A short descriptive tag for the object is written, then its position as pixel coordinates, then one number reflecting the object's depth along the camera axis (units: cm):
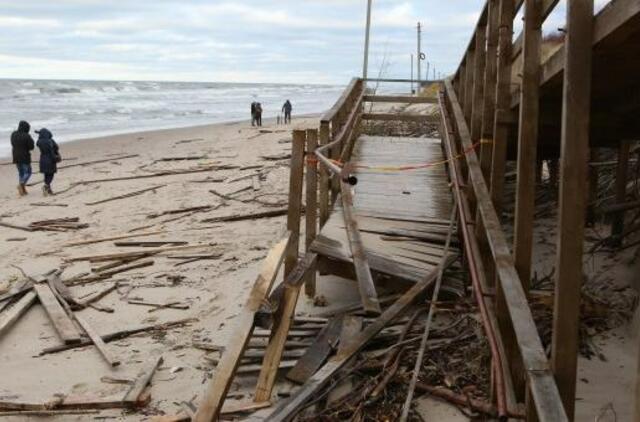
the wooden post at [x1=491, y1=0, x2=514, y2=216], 544
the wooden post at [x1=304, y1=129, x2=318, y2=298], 713
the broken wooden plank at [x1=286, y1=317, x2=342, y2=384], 524
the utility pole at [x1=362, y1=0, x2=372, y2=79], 2255
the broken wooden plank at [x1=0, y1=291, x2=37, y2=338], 730
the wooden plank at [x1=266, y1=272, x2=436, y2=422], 435
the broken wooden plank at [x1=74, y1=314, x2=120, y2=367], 640
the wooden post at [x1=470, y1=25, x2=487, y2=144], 743
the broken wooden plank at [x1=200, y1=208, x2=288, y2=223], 1217
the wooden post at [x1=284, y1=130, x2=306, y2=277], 696
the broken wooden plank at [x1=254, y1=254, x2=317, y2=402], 513
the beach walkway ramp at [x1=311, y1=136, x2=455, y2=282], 692
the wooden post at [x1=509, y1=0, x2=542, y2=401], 420
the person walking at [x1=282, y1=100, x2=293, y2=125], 3431
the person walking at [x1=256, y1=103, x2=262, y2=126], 3257
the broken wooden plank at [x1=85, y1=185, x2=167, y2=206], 1486
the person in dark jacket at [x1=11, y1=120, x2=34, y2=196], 1612
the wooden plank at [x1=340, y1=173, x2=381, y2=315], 577
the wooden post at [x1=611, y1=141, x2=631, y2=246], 715
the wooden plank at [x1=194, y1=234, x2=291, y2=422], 411
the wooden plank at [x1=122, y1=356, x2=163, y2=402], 547
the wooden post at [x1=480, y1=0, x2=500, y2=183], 632
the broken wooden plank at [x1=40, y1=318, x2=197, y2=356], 678
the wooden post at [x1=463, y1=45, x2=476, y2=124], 879
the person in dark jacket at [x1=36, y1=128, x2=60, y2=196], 1620
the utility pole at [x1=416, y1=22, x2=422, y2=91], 4289
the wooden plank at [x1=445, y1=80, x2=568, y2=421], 296
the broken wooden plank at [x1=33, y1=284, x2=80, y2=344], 697
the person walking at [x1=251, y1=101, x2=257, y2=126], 3271
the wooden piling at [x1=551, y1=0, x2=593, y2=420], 321
